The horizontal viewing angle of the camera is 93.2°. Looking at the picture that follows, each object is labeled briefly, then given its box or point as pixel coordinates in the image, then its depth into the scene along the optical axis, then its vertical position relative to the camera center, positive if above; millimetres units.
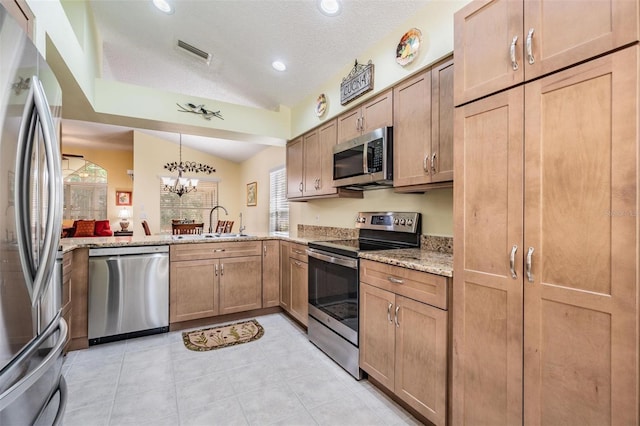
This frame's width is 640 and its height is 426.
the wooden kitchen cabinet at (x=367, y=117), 2483 +873
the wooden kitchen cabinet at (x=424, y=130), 1997 +600
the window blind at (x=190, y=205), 7789 +232
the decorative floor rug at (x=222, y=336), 2885 -1253
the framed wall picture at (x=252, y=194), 6998 +472
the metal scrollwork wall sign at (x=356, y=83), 2676 +1222
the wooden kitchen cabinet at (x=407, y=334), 1629 -732
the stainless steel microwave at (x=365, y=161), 2387 +455
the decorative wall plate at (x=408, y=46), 2227 +1270
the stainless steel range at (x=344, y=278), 2324 -549
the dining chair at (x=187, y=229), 5510 -291
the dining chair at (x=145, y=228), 6263 -310
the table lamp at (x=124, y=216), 9040 -90
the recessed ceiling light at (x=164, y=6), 2732 +1906
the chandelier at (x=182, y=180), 6297 +691
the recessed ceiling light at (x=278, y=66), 3266 +1617
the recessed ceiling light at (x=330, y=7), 2344 +1630
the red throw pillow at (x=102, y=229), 7882 -421
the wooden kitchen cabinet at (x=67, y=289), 2504 -641
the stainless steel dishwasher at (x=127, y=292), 2879 -787
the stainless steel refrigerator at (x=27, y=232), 856 -64
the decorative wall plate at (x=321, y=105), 3355 +1223
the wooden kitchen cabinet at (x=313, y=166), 3207 +568
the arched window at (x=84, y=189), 8711 +689
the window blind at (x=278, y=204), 5375 +179
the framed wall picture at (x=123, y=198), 9078 +454
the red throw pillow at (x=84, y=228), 7484 -379
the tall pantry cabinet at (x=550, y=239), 1017 -101
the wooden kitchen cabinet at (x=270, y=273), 3709 -740
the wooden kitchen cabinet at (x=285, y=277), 3531 -767
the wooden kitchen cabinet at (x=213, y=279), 3244 -744
